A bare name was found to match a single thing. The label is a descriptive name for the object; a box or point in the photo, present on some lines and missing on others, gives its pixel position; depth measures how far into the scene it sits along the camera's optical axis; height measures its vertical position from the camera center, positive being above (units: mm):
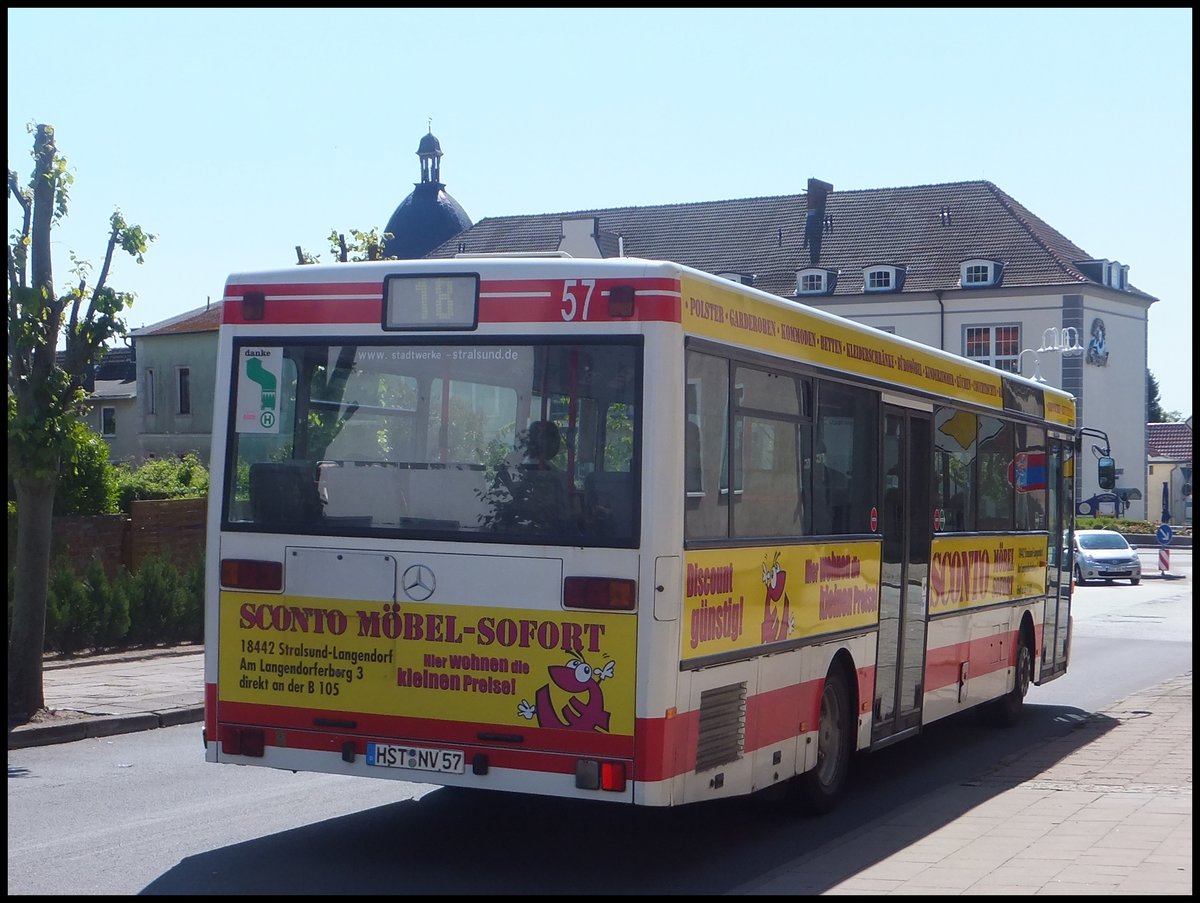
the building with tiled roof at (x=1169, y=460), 97875 +4020
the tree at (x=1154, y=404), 136750 +10256
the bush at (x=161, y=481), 22641 +389
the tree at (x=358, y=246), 22953 +3693
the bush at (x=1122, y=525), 65188 -54
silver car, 44000 -972
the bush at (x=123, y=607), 17625 -1130
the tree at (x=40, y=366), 13133 +1125
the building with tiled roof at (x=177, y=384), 70500 +5334
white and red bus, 7652 -85
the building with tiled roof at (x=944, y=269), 69375 +10953
